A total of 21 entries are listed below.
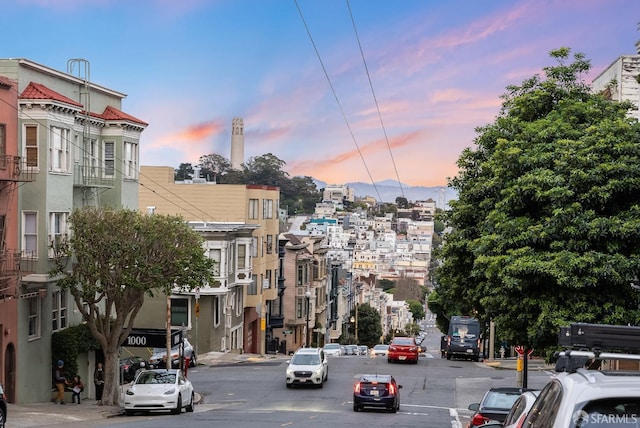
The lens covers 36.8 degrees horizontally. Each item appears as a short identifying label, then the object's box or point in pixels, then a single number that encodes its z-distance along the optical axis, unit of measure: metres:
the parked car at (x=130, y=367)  43.94
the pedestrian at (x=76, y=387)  34.53
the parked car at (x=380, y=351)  64.50
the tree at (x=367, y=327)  125.50
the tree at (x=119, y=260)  32.66
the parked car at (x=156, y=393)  30.69
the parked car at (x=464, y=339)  62.06
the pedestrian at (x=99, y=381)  35.84
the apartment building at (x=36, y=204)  31.61
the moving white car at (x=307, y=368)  41.22
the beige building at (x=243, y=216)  67.19
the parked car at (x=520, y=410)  9.66
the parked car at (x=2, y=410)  20.61
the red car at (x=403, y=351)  55.09
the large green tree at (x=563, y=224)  21.67
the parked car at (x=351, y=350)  73.06
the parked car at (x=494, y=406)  21.75
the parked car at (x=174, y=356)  47.25
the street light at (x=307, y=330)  80.81
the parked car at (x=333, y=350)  65.38
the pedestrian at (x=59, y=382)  33.94
